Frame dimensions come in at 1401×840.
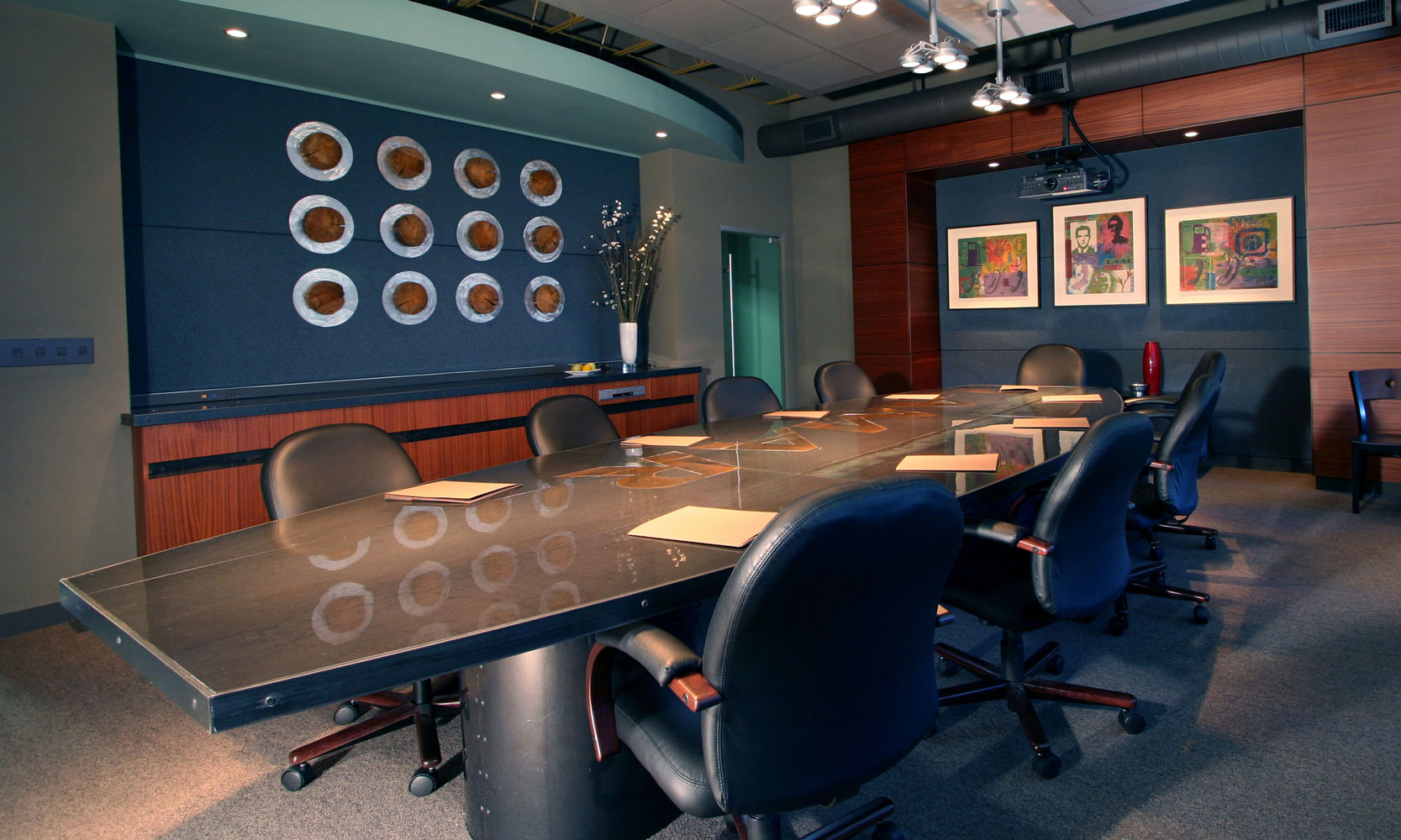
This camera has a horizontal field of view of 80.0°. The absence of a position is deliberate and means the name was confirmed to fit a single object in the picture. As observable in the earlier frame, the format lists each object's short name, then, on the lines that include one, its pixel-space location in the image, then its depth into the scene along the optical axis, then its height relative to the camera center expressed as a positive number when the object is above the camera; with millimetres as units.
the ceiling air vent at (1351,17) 4797 +2140
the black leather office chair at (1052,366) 5434 +168
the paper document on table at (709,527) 1836 -289
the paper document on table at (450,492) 2430 -247
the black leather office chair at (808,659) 1305 -440
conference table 1276 -344
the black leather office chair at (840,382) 5051 +98
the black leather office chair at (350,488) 2354 -237
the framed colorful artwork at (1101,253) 6656 +1120
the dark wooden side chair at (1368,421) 4770 -235
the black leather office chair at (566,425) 3453 -80
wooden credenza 3760 -136
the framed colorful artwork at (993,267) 7219 +1120
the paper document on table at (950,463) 2598 -219
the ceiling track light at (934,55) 4074 +1681
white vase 6383 +473
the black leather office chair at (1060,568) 2092 -497
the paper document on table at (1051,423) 3465 -130
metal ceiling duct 5125 +2230
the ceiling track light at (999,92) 4770 +1762
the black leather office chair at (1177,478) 3158 -350
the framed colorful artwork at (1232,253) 6055 +999
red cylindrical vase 6422 +165
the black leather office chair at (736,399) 4348 +12
